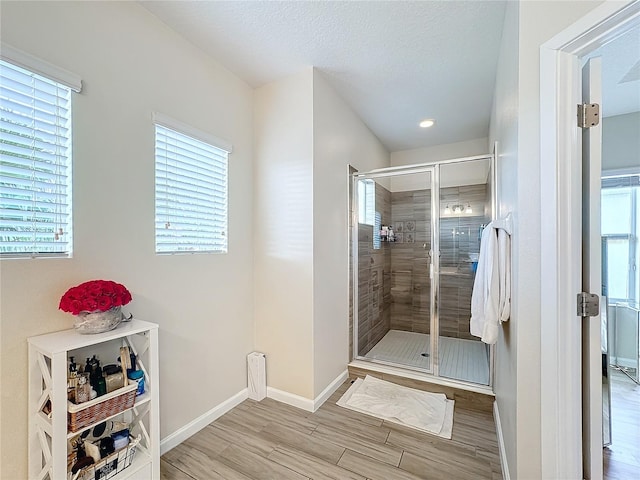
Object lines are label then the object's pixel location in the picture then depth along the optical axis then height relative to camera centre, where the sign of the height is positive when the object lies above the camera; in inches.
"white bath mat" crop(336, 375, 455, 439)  79.0 -54.2
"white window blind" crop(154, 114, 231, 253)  69.8 +14.7
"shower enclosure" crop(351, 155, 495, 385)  108.7 -10.9
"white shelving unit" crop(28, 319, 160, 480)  42.8 -28.9
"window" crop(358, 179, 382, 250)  119.1 +15.1
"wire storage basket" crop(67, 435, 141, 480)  47.8 -42.6
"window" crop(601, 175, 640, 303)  112.5 +1.5
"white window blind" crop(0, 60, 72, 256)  45.7 +14.0
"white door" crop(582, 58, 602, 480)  43.6 -7.0
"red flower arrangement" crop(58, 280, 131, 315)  46.7 -10.2
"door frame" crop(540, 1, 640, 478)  42.9 -3.4
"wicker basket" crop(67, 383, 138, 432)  44.6 -29.9
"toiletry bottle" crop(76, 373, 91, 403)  46.1 -26.1
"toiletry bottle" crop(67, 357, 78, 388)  46.5 -24.0
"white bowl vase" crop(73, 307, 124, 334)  48.8 -15.0
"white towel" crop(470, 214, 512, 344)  61.4 -10.5
